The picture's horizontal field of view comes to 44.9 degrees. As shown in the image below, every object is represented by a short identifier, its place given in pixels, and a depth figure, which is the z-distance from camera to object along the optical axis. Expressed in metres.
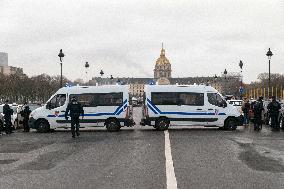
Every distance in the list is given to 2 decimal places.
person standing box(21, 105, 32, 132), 17.87
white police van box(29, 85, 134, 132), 16.97
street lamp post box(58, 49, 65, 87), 28.94
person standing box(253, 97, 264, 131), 17.33
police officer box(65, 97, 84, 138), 14.29
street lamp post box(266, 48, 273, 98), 28.43
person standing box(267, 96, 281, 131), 16.95
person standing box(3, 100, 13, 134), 16.72
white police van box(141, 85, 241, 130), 17.09
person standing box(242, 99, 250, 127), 19.44
